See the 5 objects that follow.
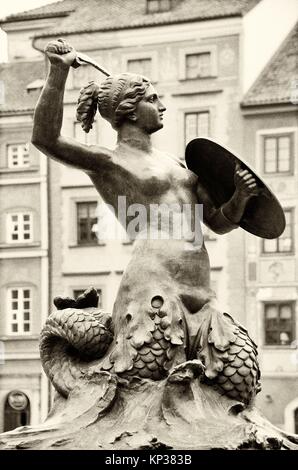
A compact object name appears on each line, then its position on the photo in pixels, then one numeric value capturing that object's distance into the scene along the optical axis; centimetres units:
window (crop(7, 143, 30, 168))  3838
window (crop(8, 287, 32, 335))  3712
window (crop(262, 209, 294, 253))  3544
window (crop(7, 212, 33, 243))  3800
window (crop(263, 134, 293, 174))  3572
